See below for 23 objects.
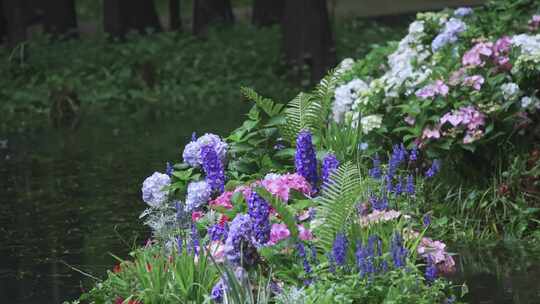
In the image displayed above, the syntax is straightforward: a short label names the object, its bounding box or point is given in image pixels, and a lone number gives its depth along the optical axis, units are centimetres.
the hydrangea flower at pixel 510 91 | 855
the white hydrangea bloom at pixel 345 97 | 975
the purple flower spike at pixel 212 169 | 646
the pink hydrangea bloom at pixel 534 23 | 984
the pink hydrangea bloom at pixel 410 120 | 879
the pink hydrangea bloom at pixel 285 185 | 627
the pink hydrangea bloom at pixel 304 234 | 591
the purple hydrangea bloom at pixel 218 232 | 593
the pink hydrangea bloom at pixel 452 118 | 847
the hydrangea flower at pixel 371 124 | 888
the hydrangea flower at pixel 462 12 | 1045
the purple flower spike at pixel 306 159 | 623
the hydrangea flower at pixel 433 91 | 874
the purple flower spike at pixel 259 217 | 567
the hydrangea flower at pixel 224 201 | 629
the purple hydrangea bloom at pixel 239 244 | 553
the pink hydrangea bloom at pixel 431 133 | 854
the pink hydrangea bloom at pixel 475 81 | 867
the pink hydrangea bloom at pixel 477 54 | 891
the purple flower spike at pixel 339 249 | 538
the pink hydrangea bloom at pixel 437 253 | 585
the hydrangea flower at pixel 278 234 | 584
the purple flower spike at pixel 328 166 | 630
